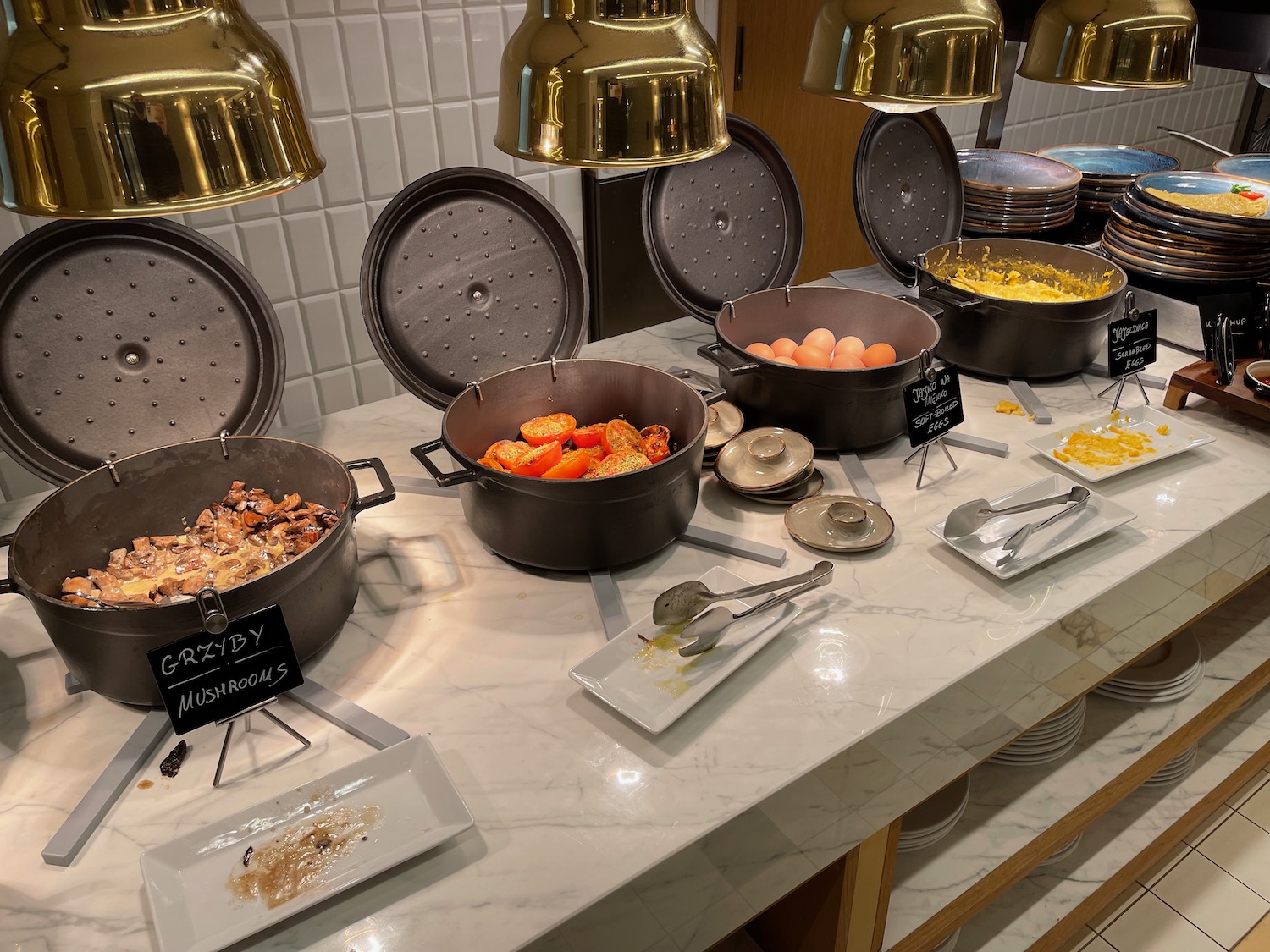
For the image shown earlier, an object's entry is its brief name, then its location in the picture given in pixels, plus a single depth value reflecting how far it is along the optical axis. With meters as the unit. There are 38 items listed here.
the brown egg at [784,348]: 1.53
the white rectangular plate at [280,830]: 0.81
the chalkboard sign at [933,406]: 1.39
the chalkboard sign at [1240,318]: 1.69
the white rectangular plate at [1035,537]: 1.26
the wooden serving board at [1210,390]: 1.57
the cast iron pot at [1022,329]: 1.63
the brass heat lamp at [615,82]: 0.79
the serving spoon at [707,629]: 1.08
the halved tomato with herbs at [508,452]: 1.29
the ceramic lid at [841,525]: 1.28
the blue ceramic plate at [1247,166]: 2.25
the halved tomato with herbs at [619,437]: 1.33
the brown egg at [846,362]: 1.54
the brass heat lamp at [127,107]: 0.55
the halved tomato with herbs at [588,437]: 1.37
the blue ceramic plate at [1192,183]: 2.02
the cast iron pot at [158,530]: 0.93
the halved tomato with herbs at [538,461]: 1.27
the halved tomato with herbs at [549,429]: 1.35
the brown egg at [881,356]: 1.54
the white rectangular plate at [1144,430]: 1.45
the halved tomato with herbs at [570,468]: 1.25
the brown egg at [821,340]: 1.59
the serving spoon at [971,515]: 1.28
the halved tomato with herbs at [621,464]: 1.22
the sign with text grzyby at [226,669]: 0.90
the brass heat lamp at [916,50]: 1.07
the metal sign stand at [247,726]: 0.95
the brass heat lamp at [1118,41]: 1.27
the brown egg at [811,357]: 1.52
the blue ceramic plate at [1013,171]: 2.14
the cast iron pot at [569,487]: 1.14
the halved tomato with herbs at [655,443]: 1.30
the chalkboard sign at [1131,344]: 1.64
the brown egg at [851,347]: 1.57
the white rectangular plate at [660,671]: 1.02
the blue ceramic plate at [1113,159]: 2.34
